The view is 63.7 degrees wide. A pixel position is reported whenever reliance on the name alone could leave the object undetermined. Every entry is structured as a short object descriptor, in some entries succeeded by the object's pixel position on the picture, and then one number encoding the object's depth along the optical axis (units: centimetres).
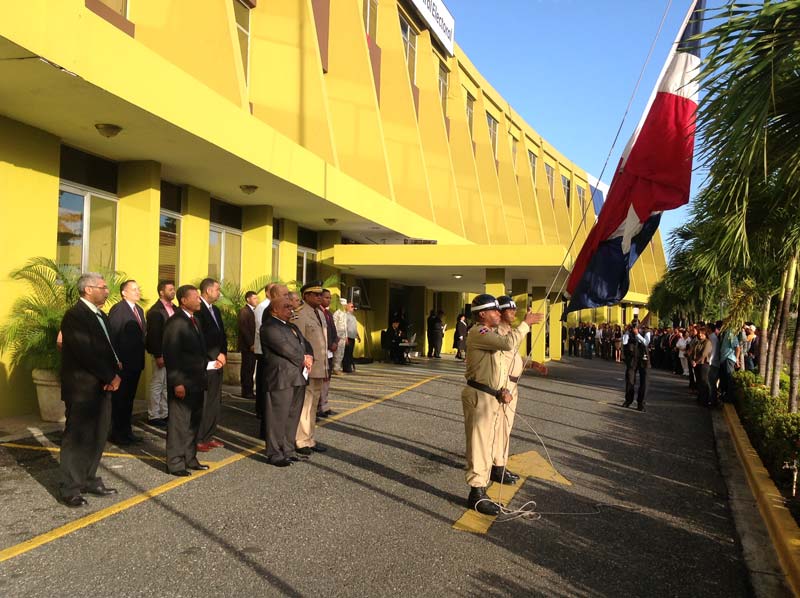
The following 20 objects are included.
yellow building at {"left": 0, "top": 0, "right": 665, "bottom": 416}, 813
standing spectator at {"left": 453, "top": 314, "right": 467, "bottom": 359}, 2377
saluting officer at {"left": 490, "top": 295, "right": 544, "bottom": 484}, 620
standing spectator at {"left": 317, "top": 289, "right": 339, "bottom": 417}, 944
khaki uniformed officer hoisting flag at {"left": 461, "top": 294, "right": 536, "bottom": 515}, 551
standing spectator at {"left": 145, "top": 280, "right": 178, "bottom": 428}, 802
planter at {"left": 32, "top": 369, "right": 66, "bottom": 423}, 824
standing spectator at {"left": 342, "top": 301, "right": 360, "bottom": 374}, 1551
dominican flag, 527
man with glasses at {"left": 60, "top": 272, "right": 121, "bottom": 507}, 527
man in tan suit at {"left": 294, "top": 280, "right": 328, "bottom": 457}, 728
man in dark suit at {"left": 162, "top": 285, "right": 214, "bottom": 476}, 617
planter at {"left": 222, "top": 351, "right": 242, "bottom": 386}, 1253
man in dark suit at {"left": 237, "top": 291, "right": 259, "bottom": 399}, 1034
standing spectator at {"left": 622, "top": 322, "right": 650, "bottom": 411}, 1220
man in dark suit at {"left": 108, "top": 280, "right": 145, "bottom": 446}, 752
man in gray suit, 671
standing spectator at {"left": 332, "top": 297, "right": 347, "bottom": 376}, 1458
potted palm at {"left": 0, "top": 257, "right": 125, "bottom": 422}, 823
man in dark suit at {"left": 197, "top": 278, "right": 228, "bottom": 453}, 714
